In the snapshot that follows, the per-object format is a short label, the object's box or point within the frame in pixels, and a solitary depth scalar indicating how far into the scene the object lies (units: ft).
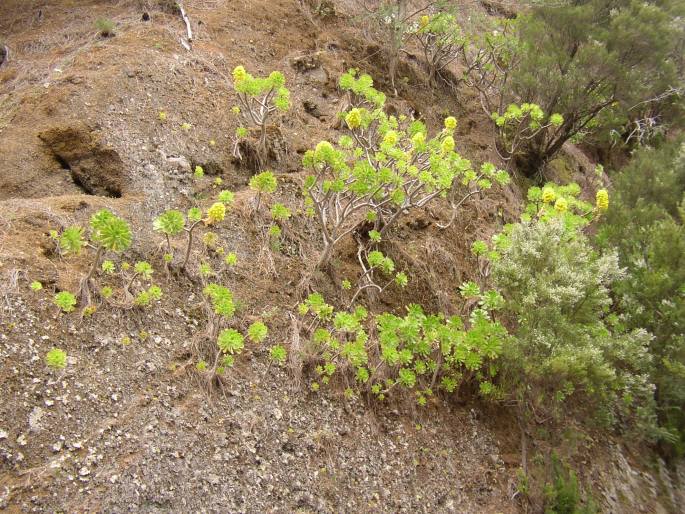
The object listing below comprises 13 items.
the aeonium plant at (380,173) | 16.16
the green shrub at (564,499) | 16.42
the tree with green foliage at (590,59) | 28.17
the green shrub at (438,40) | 30.98
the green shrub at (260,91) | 17.52
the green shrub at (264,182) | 16.78
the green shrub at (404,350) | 15.74
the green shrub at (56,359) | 12.17
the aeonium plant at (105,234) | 12.07
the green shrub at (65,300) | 13.39
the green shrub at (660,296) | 19.84
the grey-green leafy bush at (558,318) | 16.17
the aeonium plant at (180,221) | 13.48
